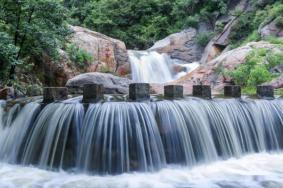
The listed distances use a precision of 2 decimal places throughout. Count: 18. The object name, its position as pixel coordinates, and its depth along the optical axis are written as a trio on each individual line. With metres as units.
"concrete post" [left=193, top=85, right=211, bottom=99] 9.84
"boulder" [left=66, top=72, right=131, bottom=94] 12.52
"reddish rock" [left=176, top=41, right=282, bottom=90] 17.62
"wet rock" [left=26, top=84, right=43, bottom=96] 12.77
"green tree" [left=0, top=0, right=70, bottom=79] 12.70
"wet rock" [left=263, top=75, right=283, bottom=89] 14.23
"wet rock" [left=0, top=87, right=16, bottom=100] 11.30
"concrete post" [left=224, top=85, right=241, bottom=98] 10.37
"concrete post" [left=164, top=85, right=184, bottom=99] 9.26
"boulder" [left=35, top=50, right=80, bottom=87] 15.57
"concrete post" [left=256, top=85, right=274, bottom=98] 10.91
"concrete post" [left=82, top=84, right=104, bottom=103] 8.16
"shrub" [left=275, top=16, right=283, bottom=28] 20.38
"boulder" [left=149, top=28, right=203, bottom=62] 26.38
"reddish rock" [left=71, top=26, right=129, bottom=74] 18.94
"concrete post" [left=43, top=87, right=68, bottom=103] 8.70
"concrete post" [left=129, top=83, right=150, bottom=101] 8.36
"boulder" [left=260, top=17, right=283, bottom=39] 20.25
